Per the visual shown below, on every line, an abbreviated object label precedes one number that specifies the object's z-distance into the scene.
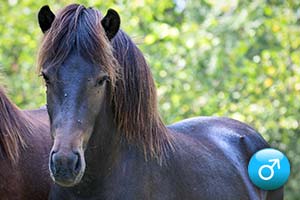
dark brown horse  7.79
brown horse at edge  9.29
